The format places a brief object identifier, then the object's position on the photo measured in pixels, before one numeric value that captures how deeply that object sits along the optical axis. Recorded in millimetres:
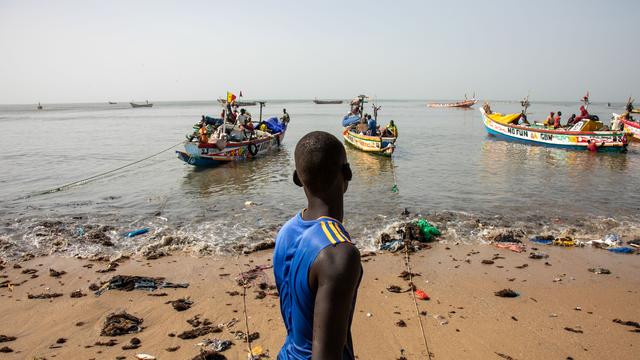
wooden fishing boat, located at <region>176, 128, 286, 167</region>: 18781
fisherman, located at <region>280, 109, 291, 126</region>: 30359
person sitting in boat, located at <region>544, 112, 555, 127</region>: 28205
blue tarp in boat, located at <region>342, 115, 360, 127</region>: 30016
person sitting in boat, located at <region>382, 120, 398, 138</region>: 23153
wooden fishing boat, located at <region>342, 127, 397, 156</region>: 21750
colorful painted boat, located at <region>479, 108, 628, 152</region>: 23484
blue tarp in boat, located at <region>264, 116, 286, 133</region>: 27938
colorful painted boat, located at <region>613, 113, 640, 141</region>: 28562
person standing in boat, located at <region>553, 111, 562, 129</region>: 26328
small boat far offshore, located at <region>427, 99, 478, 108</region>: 101844
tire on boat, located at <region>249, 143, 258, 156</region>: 21948
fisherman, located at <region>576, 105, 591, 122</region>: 25269
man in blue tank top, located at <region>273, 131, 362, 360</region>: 1425
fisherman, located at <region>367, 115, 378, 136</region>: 23953
